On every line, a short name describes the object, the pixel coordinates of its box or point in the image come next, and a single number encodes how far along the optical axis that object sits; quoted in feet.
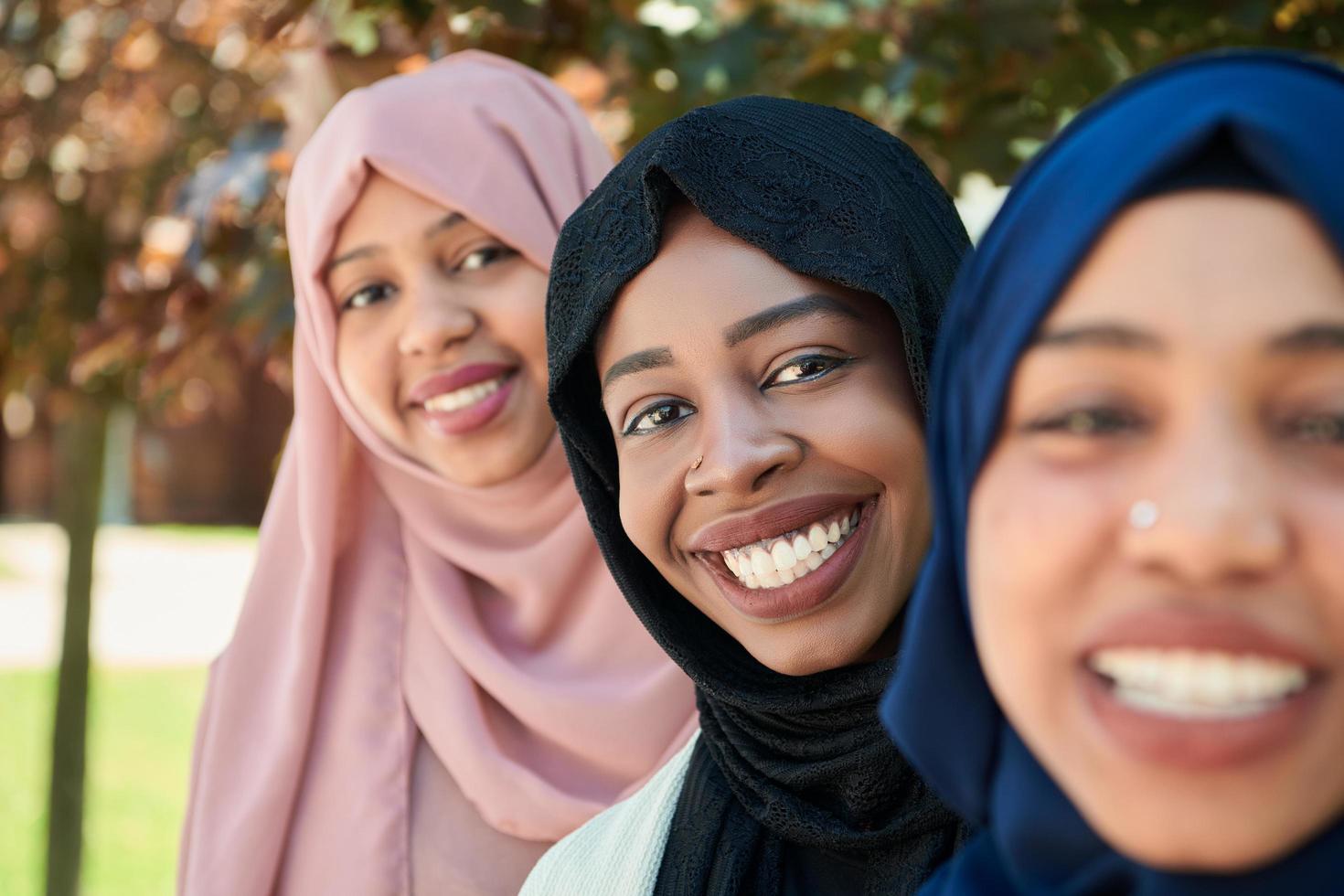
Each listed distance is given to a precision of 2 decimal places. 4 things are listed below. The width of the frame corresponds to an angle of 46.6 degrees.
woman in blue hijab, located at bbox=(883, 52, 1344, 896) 3.54
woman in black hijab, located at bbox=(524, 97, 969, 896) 6.12
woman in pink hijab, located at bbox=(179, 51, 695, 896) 8.80
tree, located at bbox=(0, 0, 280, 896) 14.29
